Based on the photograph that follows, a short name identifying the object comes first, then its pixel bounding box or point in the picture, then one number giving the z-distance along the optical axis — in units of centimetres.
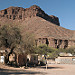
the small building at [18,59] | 2573
